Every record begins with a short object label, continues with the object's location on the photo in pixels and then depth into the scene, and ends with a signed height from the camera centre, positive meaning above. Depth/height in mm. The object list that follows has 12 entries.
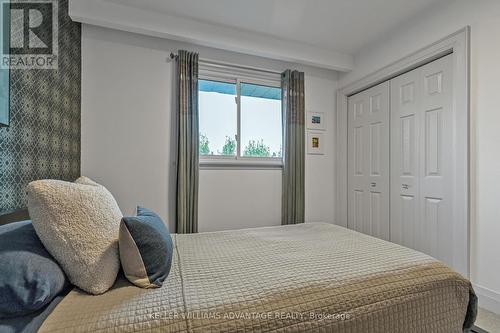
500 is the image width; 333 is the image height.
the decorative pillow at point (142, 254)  994 -362
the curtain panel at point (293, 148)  3045 +217
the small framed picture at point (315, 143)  3277 +300
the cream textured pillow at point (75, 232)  887 -250
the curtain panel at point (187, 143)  2578 +228
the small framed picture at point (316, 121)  3273 +596
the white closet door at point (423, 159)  2209 +73
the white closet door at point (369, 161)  2840 +60
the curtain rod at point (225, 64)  2652 +1157
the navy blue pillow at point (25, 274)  727 -345
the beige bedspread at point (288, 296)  817 -492
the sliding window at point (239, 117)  2885 +593
